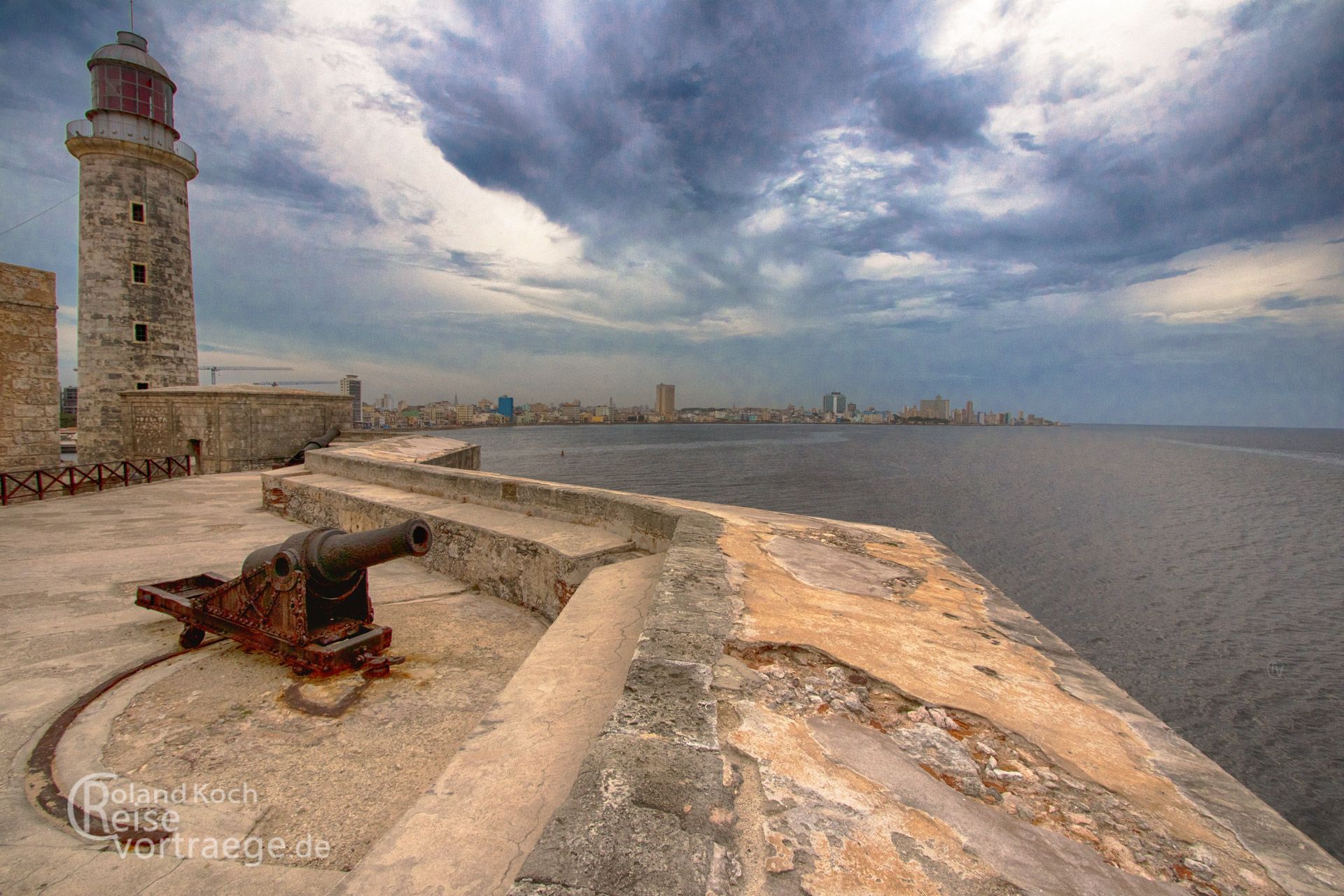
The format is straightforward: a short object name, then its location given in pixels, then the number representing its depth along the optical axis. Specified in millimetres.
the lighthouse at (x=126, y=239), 16781
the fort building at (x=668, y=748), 1376
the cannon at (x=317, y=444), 17391
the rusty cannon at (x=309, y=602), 3342
